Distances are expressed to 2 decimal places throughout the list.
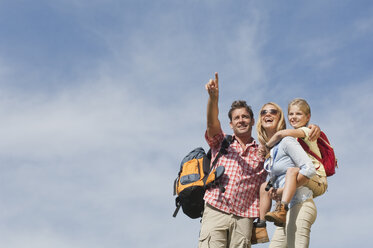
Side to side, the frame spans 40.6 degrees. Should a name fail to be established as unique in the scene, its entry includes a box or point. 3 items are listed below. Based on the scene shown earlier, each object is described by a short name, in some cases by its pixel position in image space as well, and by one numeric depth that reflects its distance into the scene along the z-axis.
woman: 7.03
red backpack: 7.71
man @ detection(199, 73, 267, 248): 8.30
